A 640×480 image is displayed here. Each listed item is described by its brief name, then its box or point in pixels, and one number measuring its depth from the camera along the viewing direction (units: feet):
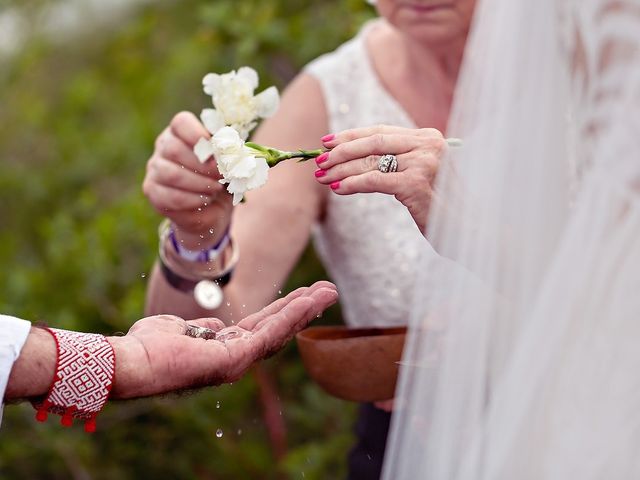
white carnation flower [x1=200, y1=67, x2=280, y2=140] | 5.88
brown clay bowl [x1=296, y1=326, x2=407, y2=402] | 5.57
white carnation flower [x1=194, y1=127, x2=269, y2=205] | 5.19
